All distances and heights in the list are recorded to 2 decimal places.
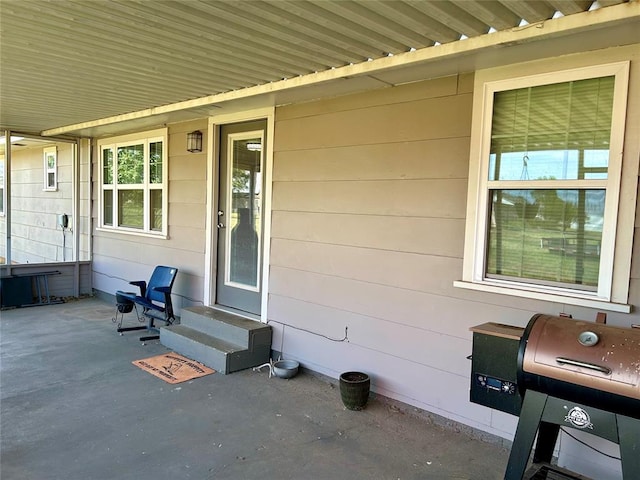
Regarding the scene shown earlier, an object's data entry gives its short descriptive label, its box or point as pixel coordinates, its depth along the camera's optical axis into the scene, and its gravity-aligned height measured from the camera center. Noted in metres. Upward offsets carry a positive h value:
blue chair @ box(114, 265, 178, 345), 4.79 -1.05
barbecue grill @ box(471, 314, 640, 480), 1.69 -0.64
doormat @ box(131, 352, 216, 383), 3.74 -1.42
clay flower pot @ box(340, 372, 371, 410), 3.21 -1.29
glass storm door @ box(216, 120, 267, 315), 4.47 -0.10
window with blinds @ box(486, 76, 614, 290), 2.50 +0.21
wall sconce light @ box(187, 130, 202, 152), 4.93 +0.69
